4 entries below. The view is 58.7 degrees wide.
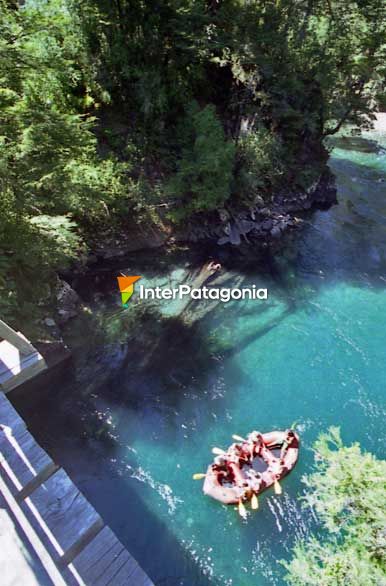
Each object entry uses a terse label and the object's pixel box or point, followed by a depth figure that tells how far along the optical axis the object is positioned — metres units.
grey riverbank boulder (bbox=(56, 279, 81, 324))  11.77
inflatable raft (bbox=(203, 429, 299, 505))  7.96
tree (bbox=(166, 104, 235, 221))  14.68
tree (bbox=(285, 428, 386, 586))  4.20
